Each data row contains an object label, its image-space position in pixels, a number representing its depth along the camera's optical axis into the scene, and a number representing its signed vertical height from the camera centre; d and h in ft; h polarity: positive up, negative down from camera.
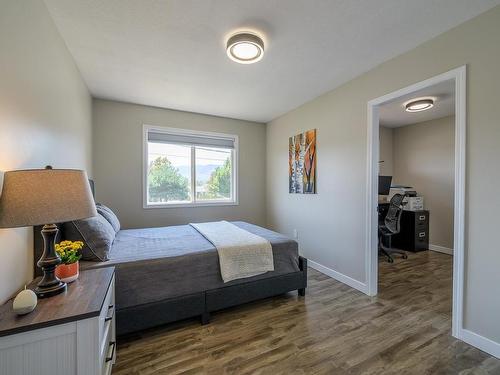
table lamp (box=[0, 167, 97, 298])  3.19 -0.29
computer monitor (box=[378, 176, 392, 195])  13.79 +0.03
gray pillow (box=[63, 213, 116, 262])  5.83 -1.39
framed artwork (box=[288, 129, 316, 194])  10.98 +1.14
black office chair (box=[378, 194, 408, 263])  12.29 -1.99
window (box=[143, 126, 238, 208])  12.29 +0.96
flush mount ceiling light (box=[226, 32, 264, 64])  6.22 +3.91
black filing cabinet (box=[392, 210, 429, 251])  13.69 -2.80
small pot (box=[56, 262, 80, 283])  4.31 -1.70
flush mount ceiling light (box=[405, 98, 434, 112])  10.88 +4.01
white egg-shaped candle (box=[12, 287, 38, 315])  3.11 -1.66
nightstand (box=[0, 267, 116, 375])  2.91 -2.09
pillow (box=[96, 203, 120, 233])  8.13 -1.21
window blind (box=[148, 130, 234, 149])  12.21 +2.57
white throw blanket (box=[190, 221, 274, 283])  6.86 -2.22
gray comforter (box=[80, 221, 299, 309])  5.80 -2.29
